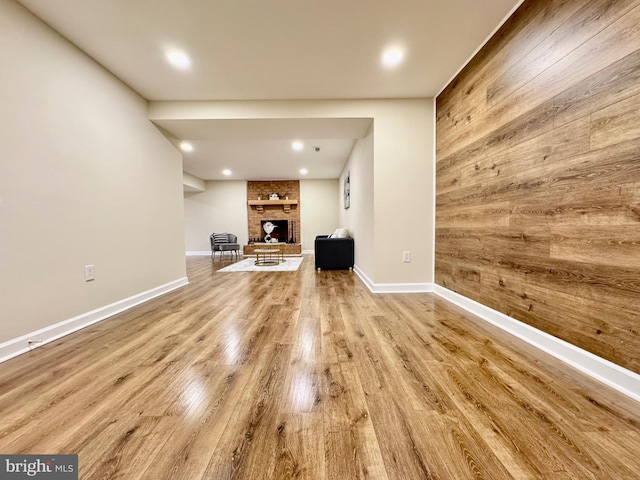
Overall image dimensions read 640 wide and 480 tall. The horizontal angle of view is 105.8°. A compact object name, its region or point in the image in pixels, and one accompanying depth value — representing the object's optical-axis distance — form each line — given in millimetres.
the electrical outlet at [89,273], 2055
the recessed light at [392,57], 2066
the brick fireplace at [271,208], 7719
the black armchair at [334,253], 4430
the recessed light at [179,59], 2074
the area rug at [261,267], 4728
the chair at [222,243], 6488
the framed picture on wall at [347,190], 5047
